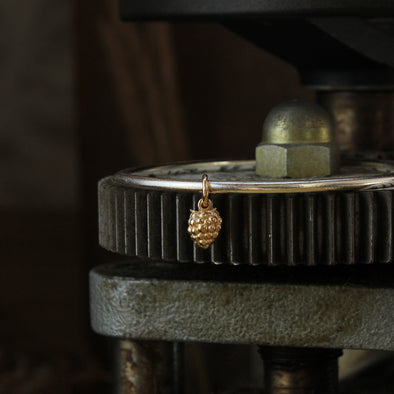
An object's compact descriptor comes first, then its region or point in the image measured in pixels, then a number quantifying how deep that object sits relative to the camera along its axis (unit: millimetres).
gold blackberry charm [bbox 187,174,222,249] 318
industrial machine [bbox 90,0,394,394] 322
